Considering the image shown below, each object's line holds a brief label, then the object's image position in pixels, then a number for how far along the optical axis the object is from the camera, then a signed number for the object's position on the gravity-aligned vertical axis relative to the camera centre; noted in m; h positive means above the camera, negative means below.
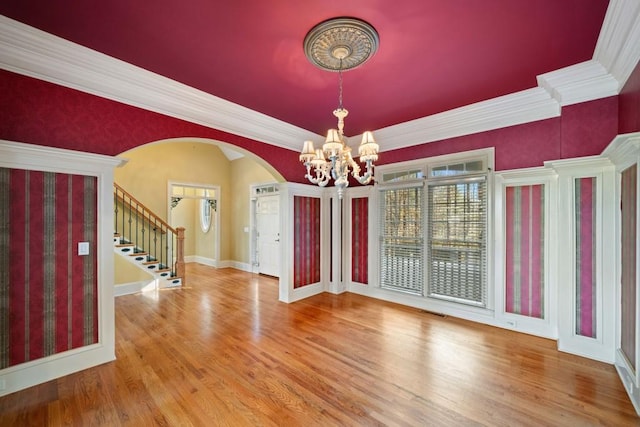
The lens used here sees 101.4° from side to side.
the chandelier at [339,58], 2.12 +1.47
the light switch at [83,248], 2.51 -0.33
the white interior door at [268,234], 6.64 -0.53
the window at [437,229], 3.76 -0.23
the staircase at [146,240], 5.36 -0.58
